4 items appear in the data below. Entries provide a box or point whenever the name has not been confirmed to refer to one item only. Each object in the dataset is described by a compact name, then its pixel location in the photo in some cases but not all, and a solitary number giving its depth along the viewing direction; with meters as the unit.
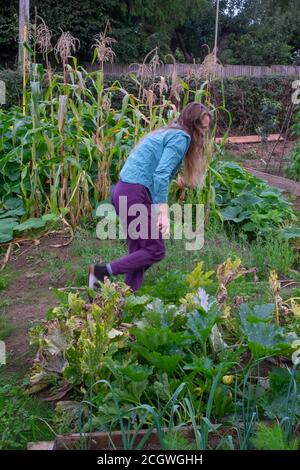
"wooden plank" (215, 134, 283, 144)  13.16
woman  3.80
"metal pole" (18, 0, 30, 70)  14.69
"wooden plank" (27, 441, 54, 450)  2.47
